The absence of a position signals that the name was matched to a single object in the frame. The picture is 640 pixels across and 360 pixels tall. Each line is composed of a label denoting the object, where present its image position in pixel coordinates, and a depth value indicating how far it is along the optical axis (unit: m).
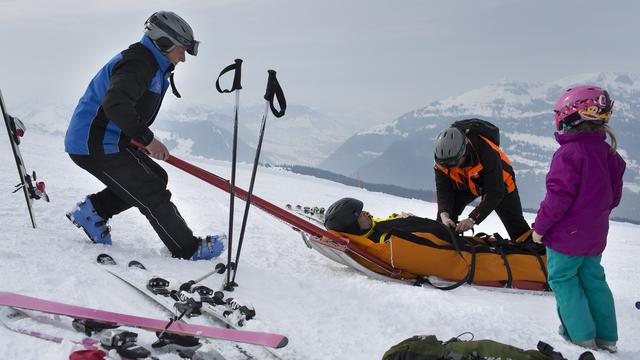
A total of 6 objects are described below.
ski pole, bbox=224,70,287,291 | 3.76
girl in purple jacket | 3.20
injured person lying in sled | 4.68
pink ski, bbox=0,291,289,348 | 2.58
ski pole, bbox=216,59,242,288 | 3.82
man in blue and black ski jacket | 4.35
